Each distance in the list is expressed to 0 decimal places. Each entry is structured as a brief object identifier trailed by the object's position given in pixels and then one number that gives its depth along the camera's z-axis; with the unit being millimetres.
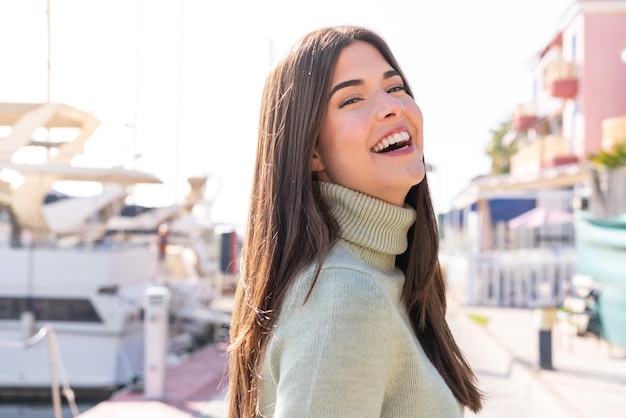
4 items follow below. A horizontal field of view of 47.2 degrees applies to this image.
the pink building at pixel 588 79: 21125
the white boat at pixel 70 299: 11758
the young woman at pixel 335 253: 1094
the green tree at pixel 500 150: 44719
